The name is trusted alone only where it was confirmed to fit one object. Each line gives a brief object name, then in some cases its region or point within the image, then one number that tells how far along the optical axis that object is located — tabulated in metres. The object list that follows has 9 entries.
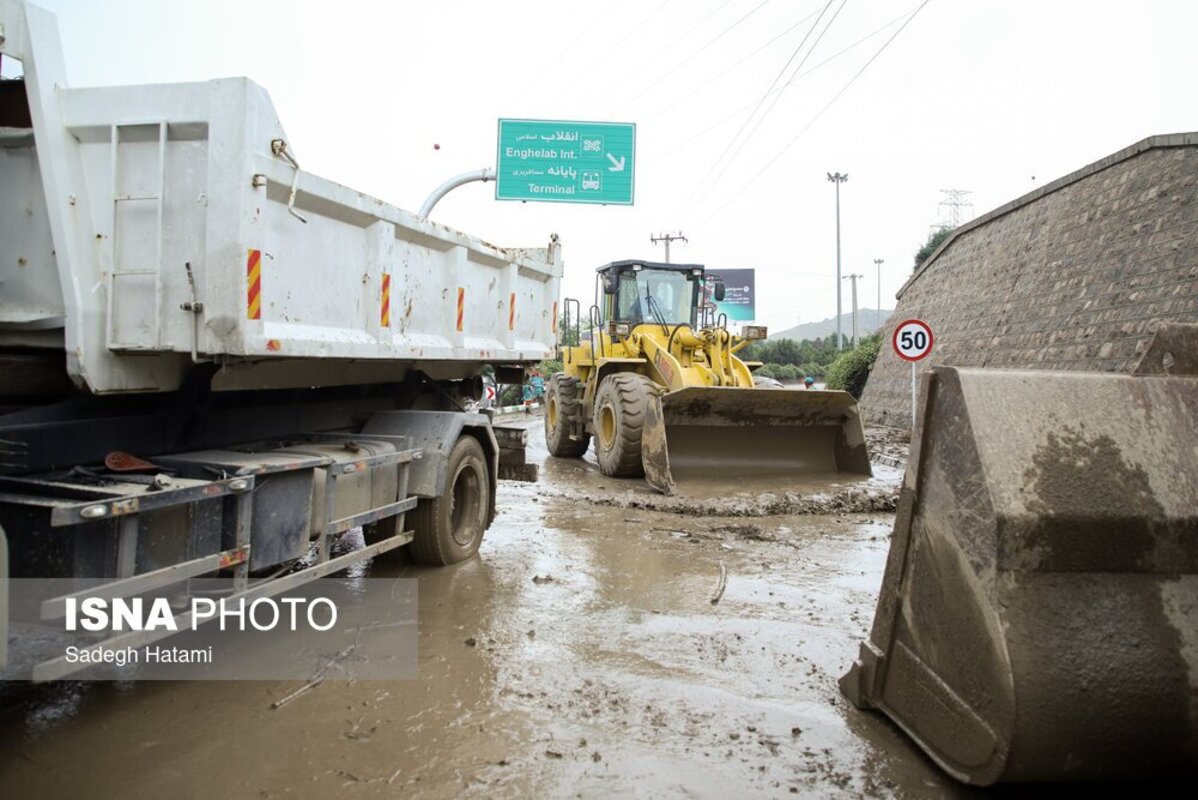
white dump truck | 3.00
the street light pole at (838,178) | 46.53
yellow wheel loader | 8.91
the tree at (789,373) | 43.81
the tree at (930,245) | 45.24
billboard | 60.00
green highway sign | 14.99
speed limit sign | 10.34
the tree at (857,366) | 23.47
